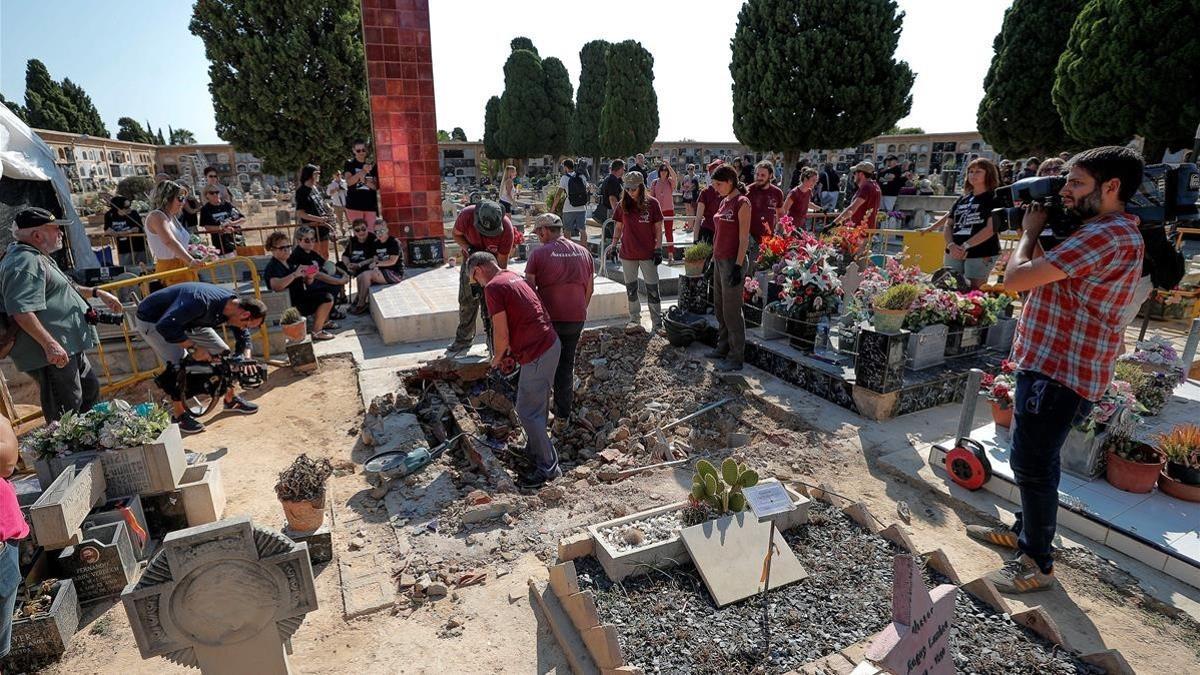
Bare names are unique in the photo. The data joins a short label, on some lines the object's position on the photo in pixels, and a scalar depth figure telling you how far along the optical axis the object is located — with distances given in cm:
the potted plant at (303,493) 365
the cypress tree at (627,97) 3359
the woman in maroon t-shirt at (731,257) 600
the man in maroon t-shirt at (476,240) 631
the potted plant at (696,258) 794
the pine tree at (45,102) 3309
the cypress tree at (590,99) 3684
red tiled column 1027
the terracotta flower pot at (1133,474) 392
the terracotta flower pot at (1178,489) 385
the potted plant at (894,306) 522
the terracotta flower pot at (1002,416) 471
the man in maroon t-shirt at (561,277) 515
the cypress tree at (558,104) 3825
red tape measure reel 420
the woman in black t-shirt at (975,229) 600
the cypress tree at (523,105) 3741
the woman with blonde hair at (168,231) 669
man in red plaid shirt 281
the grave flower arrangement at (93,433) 388
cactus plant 358
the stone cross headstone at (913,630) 189
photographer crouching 534
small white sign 280
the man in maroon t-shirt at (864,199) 858
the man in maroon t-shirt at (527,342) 454
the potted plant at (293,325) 687
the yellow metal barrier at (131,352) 635
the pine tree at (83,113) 3484
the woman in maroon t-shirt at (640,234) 755
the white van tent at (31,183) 870
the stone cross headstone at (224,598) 228
